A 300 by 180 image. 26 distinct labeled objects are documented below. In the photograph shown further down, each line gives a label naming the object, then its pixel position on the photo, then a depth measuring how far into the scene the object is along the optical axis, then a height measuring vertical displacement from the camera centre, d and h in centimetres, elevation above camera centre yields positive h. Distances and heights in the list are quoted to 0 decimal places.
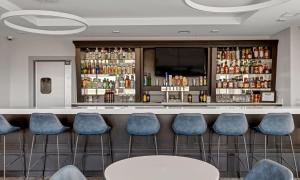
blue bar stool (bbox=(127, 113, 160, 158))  396 -59
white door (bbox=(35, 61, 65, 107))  744 -10
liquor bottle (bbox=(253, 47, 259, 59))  696 +68
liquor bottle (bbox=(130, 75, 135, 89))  704 -7
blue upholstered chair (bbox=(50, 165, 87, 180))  193 -62
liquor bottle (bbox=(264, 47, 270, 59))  696 +67
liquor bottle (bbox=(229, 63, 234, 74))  703 +26
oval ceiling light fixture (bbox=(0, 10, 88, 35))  398 +92
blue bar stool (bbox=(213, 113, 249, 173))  397 -59
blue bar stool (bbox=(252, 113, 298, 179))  396 -58
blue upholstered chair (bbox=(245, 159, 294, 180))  197 -63
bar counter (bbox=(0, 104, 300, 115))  427 -42
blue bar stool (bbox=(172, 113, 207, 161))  397 -59
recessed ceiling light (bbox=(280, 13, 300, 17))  495 +112
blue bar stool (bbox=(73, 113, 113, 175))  396 -58
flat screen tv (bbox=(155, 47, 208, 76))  704 +50
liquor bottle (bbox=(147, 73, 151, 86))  711 +2
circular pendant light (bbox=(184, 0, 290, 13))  379 +99
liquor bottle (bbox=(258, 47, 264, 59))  695 +68
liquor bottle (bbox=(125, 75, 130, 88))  704 -5
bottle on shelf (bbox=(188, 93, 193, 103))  713 -41
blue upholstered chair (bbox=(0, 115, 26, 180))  399 -64
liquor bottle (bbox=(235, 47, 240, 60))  703 +62
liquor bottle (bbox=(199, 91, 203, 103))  705 -37
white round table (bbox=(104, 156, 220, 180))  202 -65
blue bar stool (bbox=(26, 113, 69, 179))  396 -58
